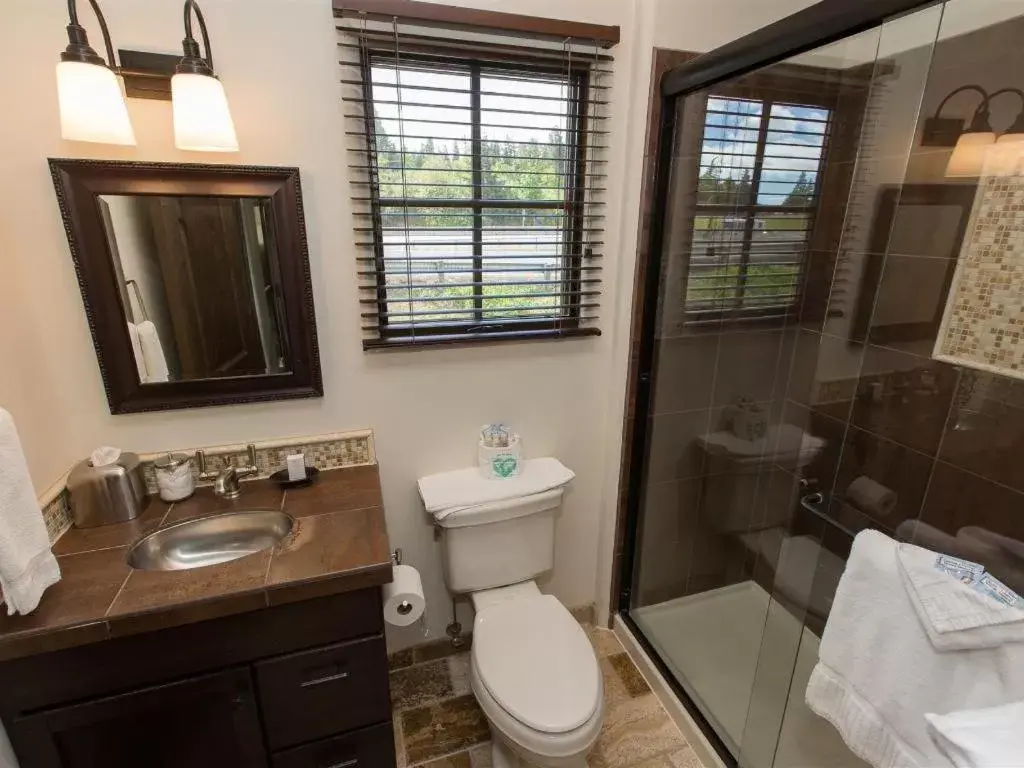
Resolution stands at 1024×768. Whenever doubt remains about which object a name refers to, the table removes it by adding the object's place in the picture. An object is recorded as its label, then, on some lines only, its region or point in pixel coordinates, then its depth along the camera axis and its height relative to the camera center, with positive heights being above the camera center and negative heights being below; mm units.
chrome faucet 1420 -698
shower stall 1255 -364
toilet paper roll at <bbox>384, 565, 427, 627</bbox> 1418 -1027
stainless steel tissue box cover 1261 -657
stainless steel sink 1290 -803
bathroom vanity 1003 -899
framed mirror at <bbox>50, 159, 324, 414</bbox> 1239 -133
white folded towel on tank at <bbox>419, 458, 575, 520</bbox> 1568 -818
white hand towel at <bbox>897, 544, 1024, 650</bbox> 890 -671
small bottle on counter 1385 -668
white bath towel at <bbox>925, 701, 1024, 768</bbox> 712 -718
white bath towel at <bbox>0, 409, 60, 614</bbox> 928 -569
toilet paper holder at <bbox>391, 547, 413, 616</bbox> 1441 -1060
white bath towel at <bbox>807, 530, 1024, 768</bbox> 908 -818
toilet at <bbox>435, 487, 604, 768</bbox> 1257 -1172
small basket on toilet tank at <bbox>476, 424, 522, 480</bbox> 1667 -722
